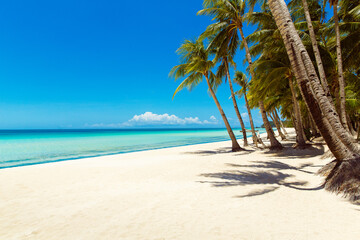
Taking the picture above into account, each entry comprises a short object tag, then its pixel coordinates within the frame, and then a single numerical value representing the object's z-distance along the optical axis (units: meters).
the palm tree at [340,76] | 8.20
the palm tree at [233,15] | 11.36
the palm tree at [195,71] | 13.31
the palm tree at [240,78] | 23.70
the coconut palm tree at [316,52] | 7.68
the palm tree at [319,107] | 4.41
